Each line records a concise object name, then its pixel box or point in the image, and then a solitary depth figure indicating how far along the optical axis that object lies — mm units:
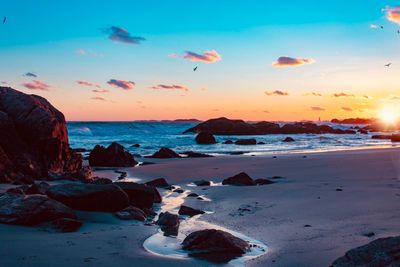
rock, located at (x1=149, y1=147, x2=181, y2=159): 25039
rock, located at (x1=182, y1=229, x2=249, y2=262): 5879
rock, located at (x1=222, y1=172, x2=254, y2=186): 13398
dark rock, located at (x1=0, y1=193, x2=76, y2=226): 7000
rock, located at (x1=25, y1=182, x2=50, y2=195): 9250
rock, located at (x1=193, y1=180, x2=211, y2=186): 14109
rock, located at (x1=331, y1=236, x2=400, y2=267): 4180
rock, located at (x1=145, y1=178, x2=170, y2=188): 13404
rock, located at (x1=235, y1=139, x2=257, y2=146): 40300
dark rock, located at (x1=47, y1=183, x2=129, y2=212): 8445
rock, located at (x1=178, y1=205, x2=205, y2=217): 9078
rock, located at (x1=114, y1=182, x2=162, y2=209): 9641
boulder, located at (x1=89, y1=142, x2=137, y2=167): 20922
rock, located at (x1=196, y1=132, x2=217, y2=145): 43438
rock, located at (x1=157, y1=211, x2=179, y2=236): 7647
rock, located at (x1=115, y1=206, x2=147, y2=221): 8331
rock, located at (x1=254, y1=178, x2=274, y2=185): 13477
